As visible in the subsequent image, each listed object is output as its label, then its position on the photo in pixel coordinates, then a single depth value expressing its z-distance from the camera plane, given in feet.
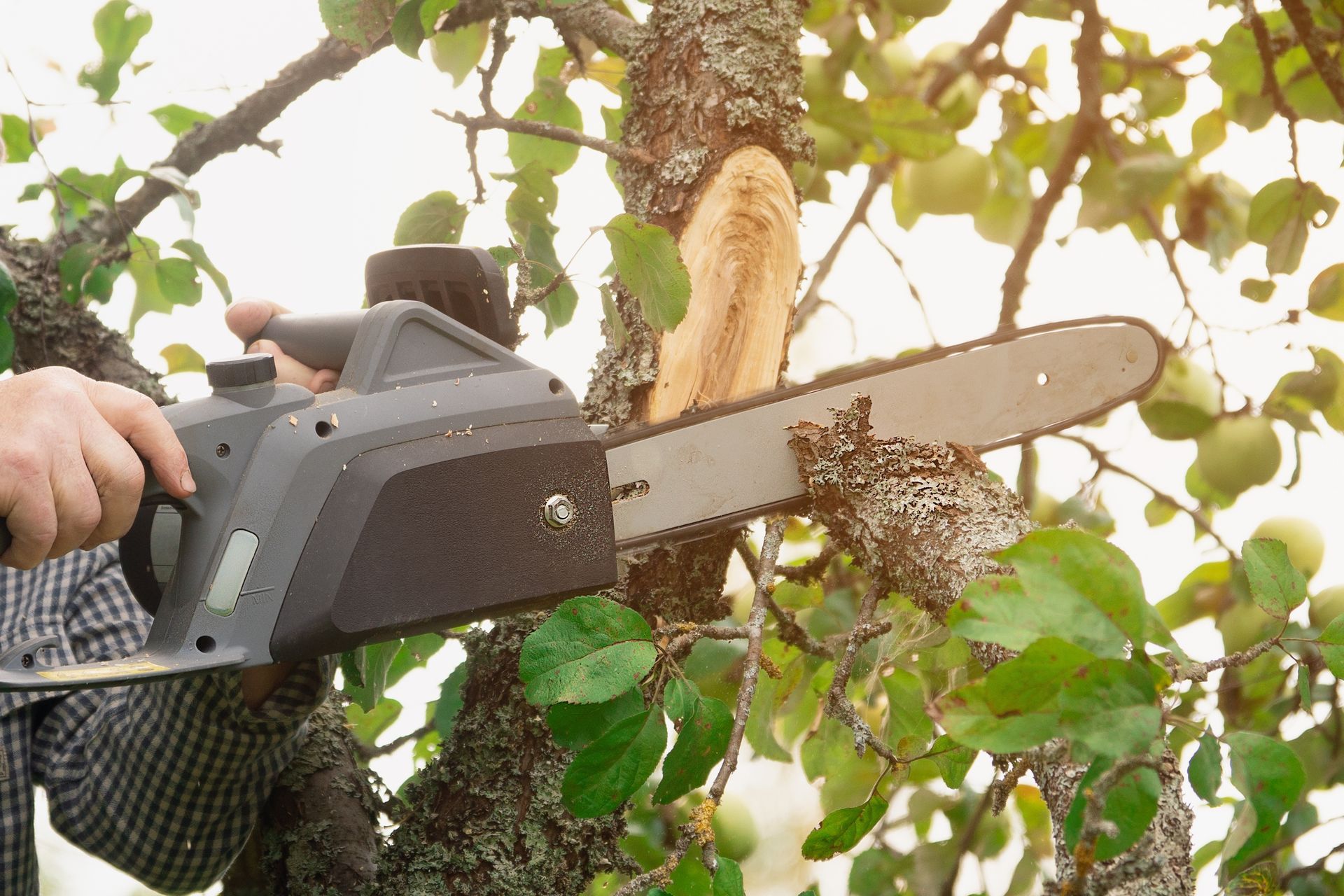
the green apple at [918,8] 10.17
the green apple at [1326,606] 9.24
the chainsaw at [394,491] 7.42
